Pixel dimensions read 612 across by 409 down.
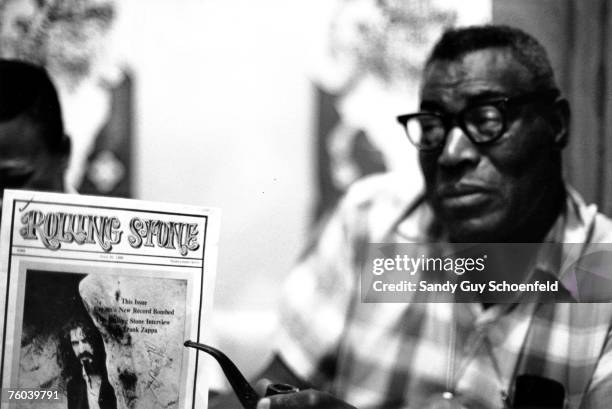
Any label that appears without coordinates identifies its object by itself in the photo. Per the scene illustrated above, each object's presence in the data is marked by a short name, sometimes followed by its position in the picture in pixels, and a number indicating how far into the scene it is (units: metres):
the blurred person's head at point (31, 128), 0.98
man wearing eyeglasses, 0.92
